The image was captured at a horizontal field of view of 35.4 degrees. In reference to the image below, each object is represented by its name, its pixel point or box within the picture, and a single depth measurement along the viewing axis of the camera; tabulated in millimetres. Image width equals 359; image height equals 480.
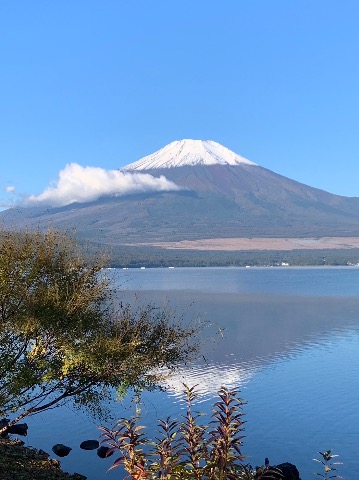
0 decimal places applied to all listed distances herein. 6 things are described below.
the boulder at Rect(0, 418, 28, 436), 28409
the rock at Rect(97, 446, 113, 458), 25547
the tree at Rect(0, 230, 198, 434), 18547
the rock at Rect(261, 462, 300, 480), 21562
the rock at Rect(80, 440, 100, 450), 26922
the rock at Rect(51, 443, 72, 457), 25984
